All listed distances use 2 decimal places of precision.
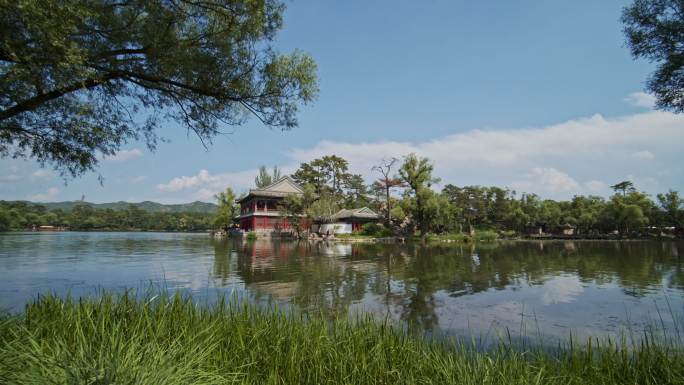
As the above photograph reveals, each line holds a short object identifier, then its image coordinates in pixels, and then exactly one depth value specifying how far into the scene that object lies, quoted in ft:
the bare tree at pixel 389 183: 112.57
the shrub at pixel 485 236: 117.93
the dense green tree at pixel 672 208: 123.54
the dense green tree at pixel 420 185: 104.42
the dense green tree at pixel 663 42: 23.50
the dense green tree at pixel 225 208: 156.15
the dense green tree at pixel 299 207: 114.73
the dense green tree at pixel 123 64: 12.49
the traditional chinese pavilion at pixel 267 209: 129.90
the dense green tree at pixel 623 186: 149.48
